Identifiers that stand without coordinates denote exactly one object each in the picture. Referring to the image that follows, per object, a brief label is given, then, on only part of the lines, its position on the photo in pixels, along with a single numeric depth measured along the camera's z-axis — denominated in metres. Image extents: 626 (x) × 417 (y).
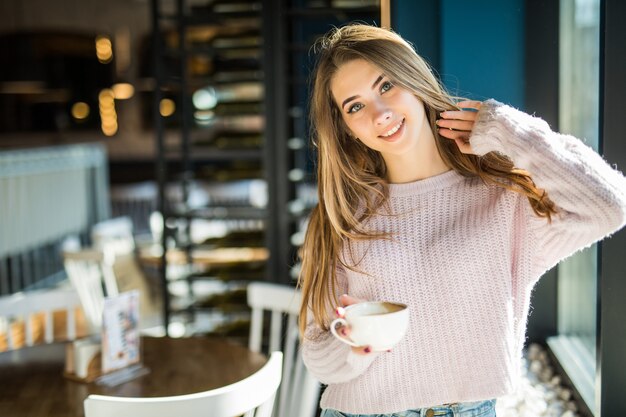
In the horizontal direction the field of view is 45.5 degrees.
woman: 1.43
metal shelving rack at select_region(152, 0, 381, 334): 3.58
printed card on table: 2.11
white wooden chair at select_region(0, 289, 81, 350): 2.63
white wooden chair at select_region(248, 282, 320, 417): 2.18
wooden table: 1.95
